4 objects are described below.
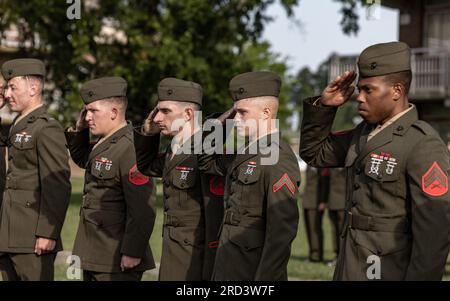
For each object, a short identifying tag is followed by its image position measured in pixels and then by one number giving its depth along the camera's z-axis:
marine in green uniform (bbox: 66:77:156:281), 14.52
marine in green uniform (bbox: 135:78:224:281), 13.82
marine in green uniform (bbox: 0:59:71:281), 15.45
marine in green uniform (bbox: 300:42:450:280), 9.96
